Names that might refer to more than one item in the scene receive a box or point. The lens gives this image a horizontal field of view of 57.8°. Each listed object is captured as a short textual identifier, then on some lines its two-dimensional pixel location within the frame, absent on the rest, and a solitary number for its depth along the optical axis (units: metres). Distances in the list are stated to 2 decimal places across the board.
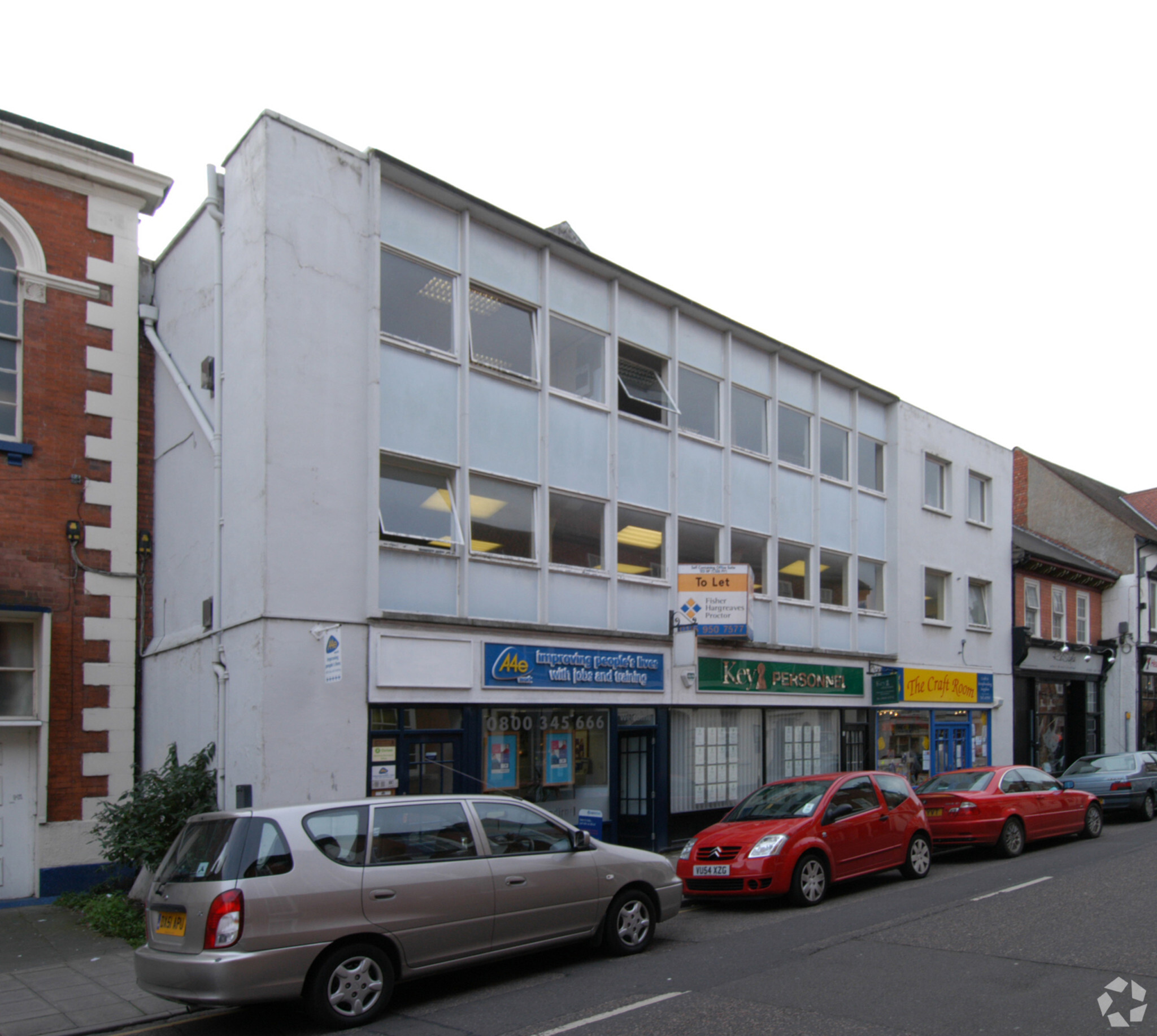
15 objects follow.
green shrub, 11.72
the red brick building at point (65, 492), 13.04
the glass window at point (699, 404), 18.41
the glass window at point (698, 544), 17.92
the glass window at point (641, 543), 16.75
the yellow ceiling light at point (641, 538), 16.78
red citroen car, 11.42
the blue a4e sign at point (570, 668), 14.16
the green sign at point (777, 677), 17.75
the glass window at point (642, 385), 17.33
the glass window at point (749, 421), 19.53
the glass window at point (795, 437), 20.66
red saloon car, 15.23
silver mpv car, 7.18
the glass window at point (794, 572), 20.00
